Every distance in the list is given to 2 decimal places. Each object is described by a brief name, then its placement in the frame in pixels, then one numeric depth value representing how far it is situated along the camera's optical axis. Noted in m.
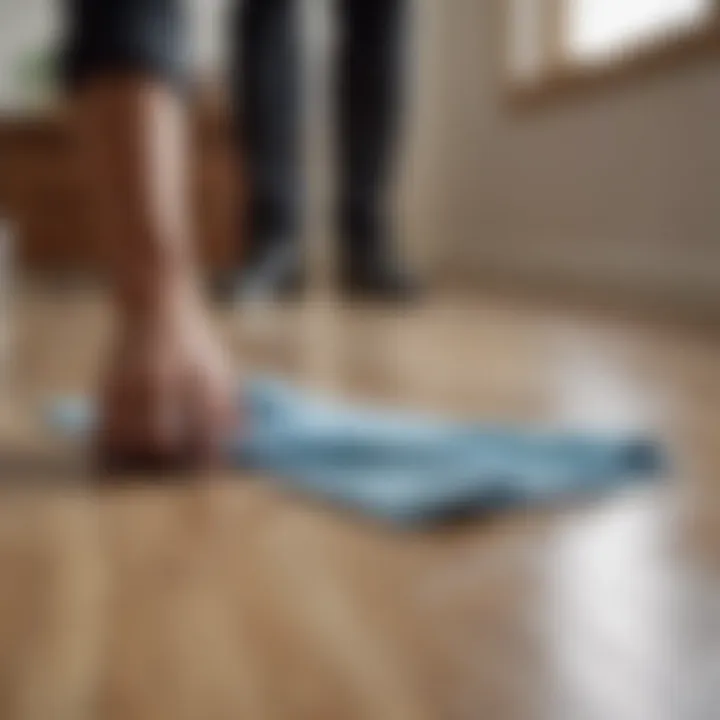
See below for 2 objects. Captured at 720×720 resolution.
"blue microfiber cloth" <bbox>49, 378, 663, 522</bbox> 0.66
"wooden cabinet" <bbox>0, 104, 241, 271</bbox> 2.89
